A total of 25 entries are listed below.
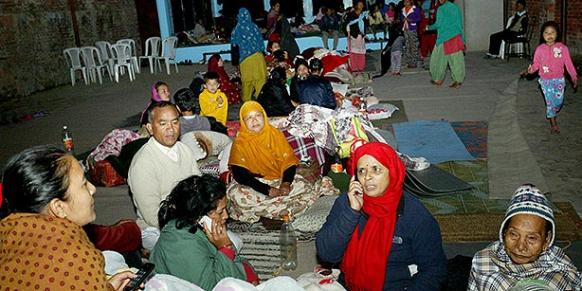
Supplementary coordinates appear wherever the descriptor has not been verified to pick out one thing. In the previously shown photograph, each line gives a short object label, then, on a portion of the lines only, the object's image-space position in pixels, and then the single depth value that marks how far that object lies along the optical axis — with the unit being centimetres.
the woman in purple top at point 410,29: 1249
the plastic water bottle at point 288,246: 416
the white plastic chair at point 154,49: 1624
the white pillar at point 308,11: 2180
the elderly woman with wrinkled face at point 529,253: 261
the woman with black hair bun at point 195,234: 271
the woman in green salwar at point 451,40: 996
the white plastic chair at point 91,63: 1484
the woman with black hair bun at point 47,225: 175
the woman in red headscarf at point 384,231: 260
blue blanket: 634
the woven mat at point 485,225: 427
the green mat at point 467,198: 486
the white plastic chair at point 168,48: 1620
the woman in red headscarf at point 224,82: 958
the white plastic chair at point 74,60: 1482
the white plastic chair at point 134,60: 1589
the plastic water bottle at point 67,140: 653
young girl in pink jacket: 665
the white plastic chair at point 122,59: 1518
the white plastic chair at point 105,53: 1568
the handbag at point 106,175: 605
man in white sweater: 375
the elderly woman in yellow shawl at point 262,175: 472
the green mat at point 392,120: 798
